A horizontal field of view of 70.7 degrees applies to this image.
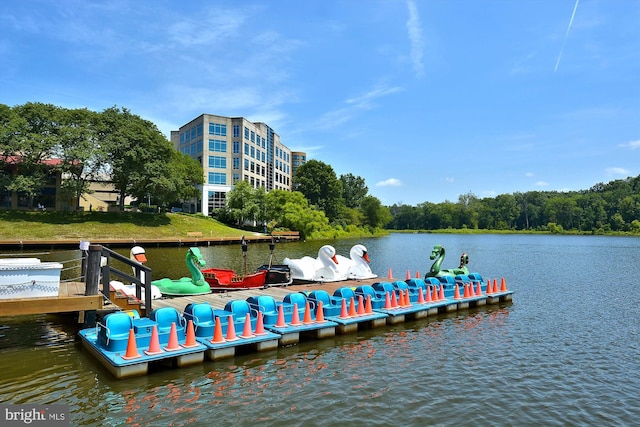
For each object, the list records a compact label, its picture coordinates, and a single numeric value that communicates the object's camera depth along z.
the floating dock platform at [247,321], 10.91
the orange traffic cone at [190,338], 11.36
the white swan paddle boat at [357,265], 23.50
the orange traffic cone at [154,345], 10.73
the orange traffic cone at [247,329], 12.40
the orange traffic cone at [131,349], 10.44
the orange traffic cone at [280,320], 13.59
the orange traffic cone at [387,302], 16.76
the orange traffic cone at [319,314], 14.33
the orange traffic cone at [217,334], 11.86
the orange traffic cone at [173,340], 11.06
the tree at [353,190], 128.38
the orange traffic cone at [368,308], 15.87
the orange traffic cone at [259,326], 12.67
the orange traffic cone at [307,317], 14.11
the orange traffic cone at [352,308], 15.29
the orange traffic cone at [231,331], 12.09
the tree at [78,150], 54.94
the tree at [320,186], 100.81
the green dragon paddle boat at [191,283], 17.92
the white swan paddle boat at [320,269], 22.23
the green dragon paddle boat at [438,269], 22.05
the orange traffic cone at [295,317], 13.85
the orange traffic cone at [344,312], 15.08
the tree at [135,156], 57.91
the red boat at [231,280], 20.30
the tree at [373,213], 117.12
